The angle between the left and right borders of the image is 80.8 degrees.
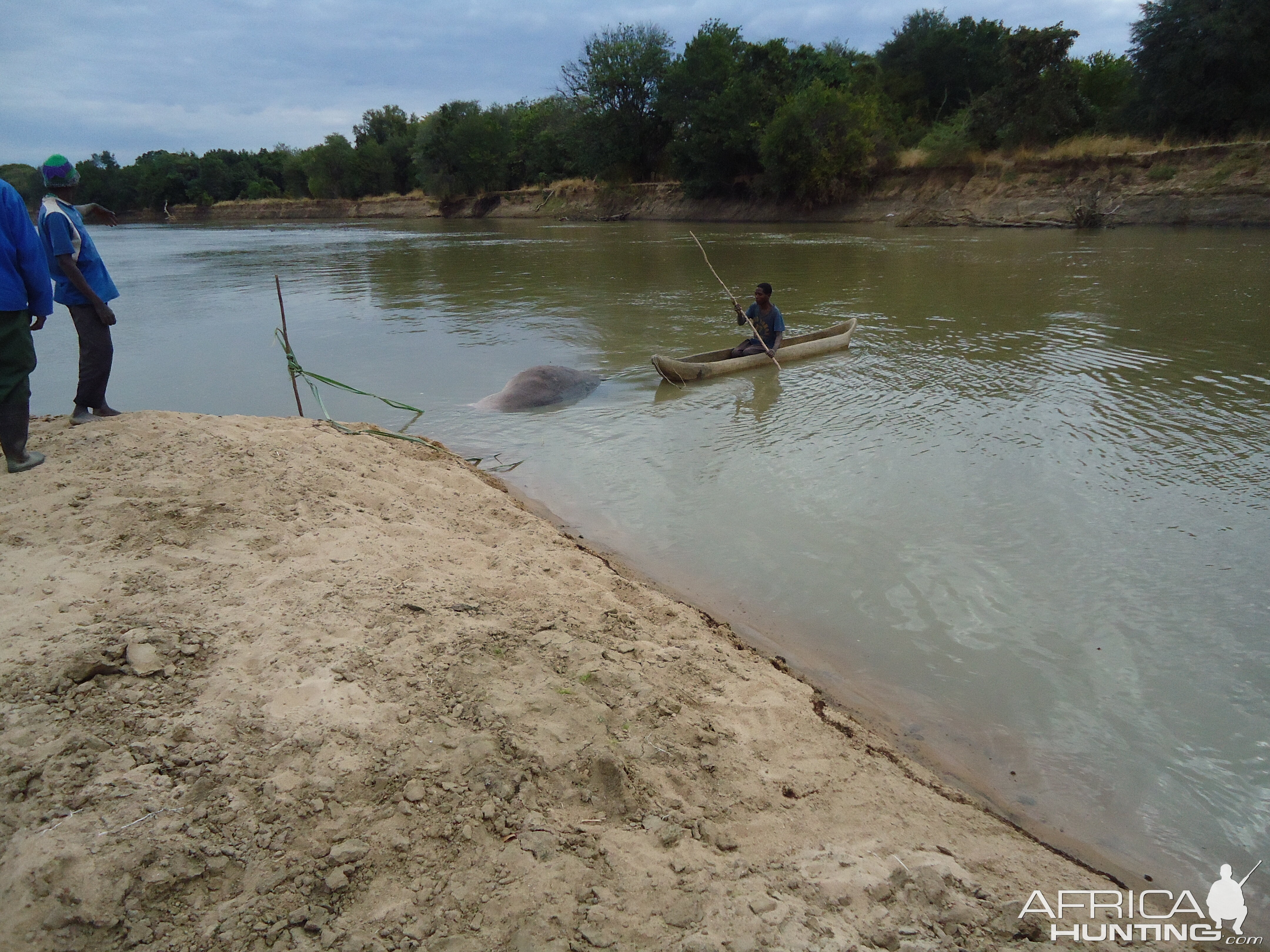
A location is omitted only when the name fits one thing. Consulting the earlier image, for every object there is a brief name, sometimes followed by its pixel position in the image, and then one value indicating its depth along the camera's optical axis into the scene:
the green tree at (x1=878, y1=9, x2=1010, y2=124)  39.19
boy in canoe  9.81
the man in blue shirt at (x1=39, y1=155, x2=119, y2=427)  4.82
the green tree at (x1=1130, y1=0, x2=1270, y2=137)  24.94
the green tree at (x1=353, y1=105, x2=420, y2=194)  72.94
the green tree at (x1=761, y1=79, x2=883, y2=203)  33.56
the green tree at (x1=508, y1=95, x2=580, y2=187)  51.97
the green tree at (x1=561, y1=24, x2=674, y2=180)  47.84
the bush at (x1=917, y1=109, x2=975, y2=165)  31.33
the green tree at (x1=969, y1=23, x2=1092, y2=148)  29.94
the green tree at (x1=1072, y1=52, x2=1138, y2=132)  33.88
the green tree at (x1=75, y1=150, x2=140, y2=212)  87.94
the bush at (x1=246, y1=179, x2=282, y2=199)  84.06
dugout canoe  9.14
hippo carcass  8.77
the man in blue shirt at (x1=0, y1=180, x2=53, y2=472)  4.17
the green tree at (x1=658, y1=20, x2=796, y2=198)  39.47
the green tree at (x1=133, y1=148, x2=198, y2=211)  84.62
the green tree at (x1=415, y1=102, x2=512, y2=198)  58.88
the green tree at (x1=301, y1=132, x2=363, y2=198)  73.75
